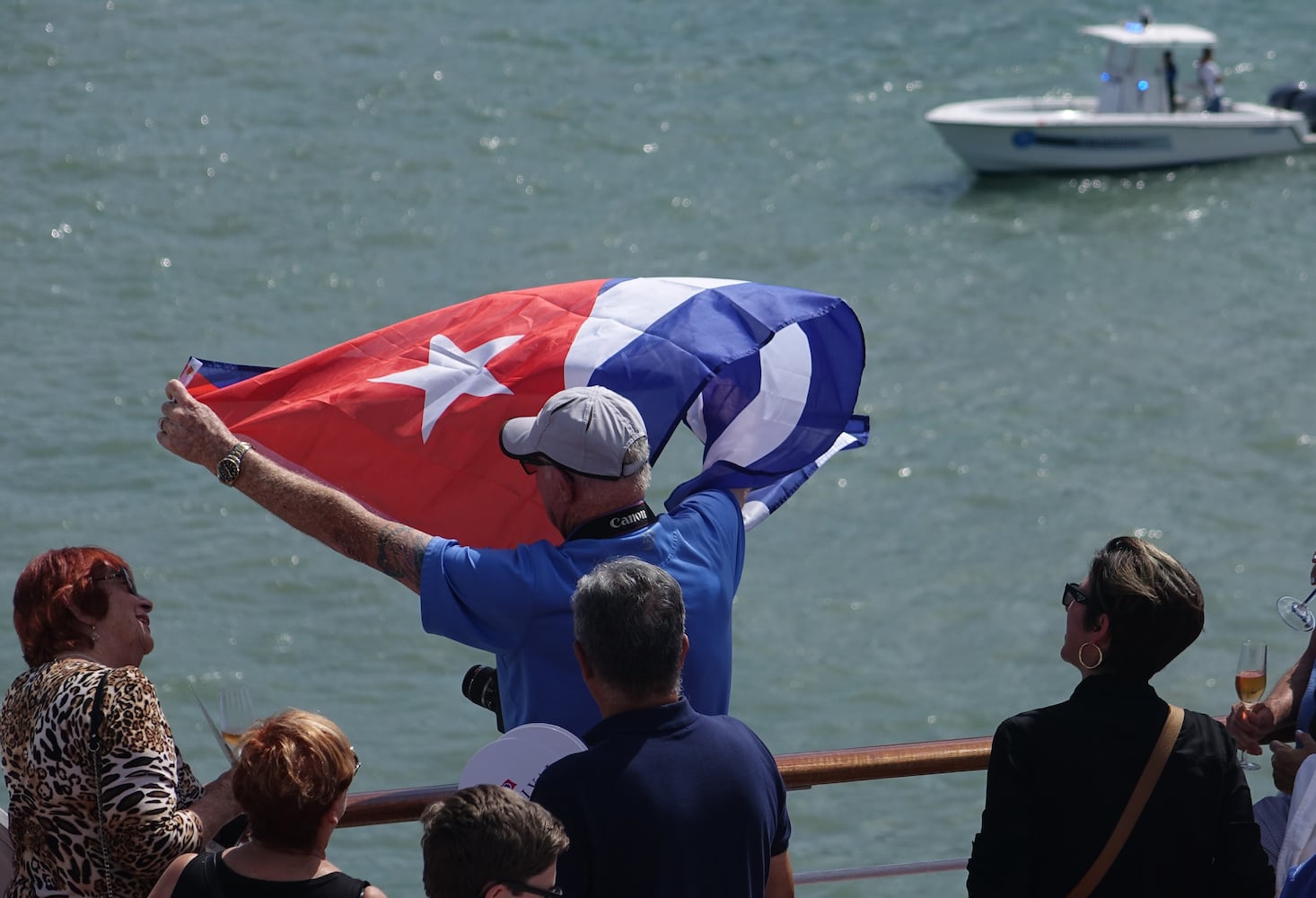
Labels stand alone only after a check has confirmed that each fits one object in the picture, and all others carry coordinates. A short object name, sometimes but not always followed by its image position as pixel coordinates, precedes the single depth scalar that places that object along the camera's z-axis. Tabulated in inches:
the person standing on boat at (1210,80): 2143.2
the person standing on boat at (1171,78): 2113.7
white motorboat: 2078.0
